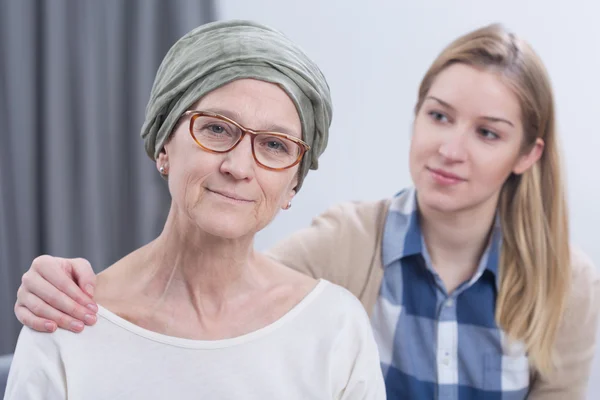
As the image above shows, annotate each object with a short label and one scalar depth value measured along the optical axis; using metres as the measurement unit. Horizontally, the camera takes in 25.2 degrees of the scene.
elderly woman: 1.36
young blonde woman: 1.75
